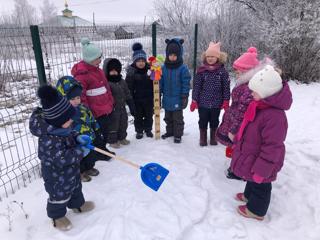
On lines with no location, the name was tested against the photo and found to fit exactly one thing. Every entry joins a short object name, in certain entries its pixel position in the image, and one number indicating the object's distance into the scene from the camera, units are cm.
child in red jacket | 377
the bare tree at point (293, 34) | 858
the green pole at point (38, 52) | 350
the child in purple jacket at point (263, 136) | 262
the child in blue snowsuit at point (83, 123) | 321
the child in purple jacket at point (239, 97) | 335
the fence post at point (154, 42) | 561
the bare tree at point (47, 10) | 6431
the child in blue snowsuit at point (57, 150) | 244
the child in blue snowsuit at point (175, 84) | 448
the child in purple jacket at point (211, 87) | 427
